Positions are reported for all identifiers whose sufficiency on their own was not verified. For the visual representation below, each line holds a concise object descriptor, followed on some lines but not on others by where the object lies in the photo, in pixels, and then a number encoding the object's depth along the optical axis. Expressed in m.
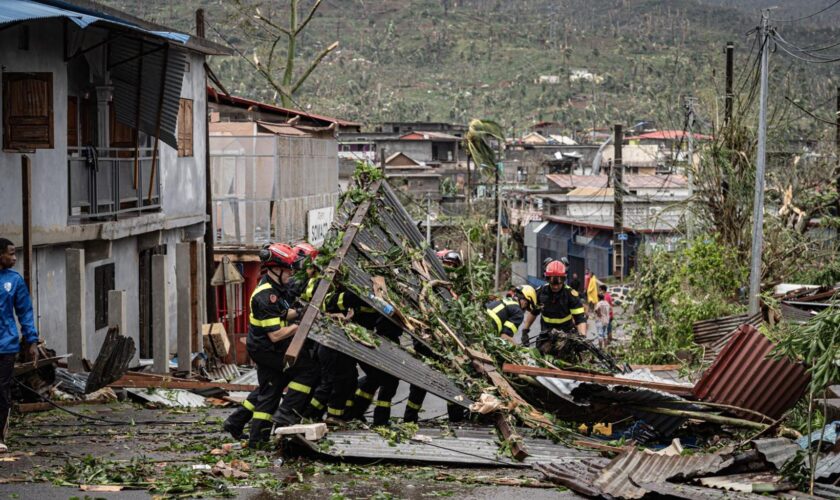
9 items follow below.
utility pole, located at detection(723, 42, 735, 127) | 23.33
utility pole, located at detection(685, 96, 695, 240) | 23.17
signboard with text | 29.40
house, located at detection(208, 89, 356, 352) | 26.20
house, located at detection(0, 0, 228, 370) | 14.10
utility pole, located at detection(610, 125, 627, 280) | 32.59
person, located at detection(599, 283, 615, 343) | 25.73
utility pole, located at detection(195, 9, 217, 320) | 22.20
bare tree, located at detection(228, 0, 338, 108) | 36.56
